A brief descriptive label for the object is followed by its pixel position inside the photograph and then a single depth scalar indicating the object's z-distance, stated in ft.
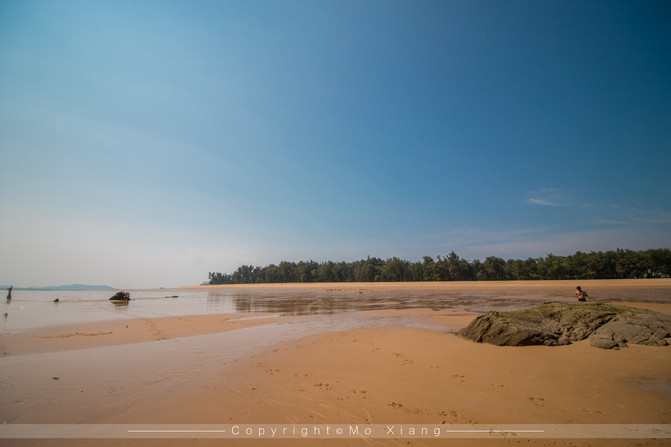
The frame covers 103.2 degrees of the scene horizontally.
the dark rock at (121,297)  132.87
